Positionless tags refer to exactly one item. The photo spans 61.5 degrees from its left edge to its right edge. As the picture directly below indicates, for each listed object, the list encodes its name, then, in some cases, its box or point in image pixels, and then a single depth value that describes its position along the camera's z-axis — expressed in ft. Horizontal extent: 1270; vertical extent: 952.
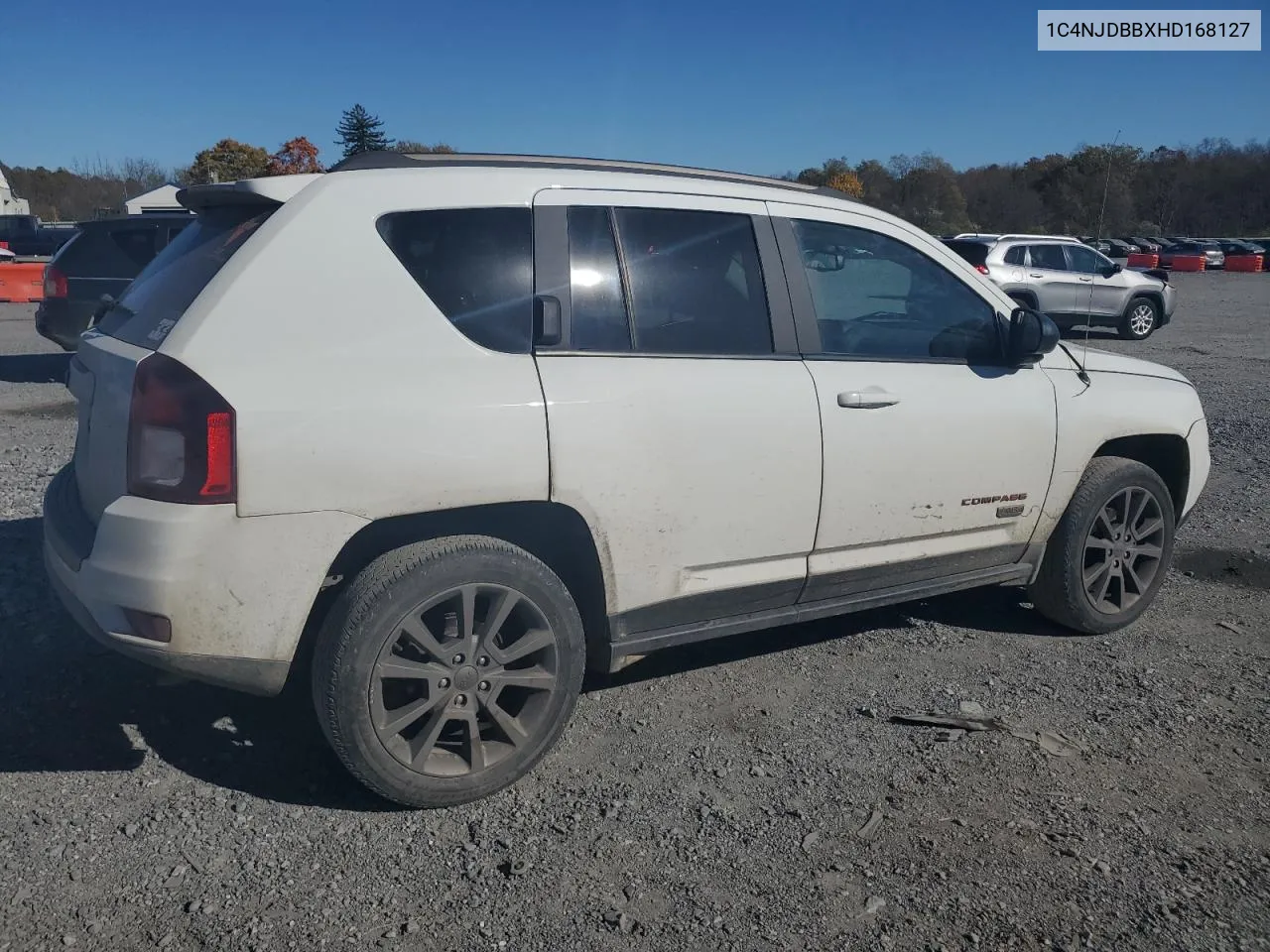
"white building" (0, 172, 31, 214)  226.99
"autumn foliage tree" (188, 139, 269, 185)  202.40
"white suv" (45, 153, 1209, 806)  9.72
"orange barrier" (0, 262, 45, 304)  73.00
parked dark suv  36.52
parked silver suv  58.23
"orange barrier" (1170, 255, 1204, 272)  141.08
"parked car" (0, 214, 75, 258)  132.36
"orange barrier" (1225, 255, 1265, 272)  141.90
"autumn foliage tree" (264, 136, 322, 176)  200.23
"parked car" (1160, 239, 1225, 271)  147.65
